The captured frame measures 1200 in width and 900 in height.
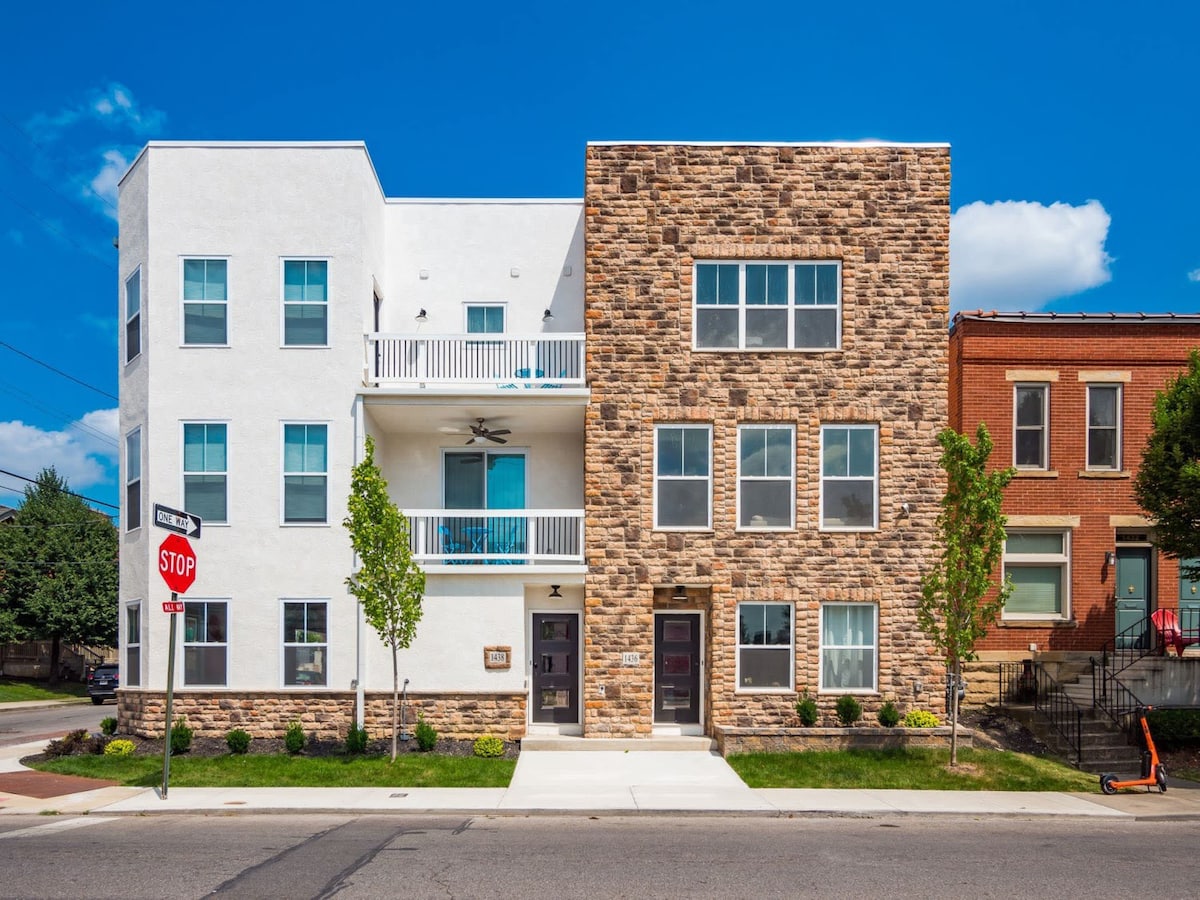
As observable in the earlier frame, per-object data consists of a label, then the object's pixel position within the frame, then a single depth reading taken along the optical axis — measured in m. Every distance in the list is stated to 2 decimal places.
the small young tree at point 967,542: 15.41
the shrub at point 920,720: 17.31
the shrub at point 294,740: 16.50
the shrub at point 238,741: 16.36
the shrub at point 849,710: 17.39
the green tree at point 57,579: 36.56
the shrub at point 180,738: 16.27
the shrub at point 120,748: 16.45
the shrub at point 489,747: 16.50
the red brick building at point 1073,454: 19.77
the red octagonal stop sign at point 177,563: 13.14
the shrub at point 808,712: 17.38
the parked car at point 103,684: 33.16
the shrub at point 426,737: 16.67
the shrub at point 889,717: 17.39
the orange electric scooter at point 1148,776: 14.45
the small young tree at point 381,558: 15.30
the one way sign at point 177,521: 13.20
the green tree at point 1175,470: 16.42
